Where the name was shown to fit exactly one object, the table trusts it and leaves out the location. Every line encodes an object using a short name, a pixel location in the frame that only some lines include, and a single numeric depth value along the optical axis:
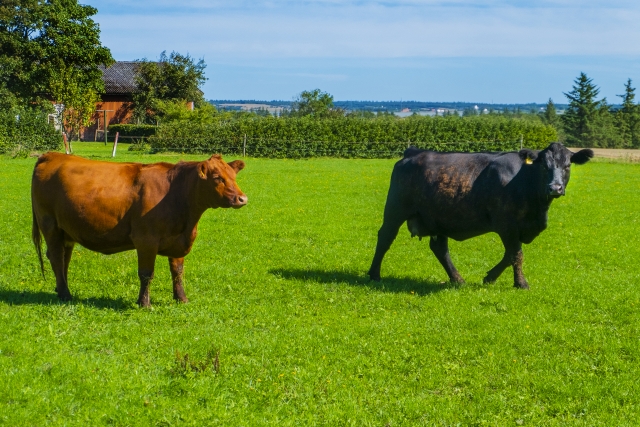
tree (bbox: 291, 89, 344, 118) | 76.07
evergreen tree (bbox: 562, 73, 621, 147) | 76.31
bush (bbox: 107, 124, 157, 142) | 53.97
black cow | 10.73
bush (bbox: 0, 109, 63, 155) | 35.69
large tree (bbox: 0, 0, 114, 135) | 48.60
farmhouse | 60.09
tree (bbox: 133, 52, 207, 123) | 58.22
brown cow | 8.92
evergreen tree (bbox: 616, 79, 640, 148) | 77.69
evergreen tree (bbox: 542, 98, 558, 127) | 86.94
